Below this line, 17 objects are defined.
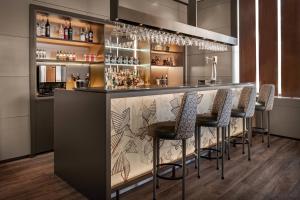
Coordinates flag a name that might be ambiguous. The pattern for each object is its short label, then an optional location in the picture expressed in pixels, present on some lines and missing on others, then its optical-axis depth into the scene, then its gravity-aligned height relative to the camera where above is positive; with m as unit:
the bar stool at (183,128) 2.74 -0.38
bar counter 2.68 -0.47
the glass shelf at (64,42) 4.75 +1.02
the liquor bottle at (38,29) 4.61 +1.15
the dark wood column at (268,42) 5.84 +1.20
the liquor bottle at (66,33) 5.03 +1.19
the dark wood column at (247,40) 6.24 +1.30
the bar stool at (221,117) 3.46 -0.31
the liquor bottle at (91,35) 5.38 +1.22
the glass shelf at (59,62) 4.71 +0.62
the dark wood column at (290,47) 5.48 +1.02
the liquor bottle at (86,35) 5.30 +1.20
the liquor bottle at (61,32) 5.05 +1.21
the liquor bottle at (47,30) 4.73 +1.17
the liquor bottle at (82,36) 5.28 +1.18
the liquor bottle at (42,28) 4.70 +1.20
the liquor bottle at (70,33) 5.08 +1.19
